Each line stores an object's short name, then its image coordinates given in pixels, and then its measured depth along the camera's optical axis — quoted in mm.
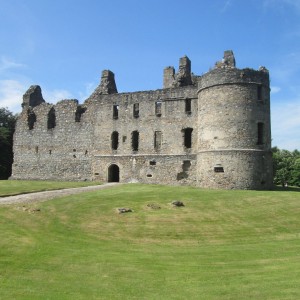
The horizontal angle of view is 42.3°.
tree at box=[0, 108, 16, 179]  46375
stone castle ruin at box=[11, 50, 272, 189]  26922
